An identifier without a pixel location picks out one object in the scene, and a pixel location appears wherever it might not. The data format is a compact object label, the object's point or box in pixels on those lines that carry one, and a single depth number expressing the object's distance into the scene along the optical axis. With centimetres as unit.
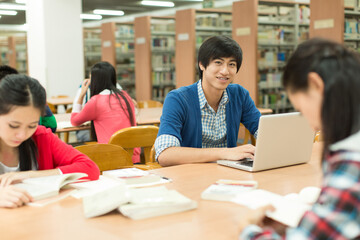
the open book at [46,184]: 144
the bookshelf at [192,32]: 689
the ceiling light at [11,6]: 1161
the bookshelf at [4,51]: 1444
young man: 213
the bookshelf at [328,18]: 532
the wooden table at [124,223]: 112
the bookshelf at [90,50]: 1020
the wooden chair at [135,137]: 267
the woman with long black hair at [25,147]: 149
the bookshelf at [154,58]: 802
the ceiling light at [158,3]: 1181
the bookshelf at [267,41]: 622
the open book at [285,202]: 113
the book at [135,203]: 124
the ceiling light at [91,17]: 1440
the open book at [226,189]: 140
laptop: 172
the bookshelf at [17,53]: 1278
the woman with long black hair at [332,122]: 78
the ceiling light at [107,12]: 1339
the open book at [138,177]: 160
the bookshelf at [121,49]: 874
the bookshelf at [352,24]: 598
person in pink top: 344
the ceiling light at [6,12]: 1303
